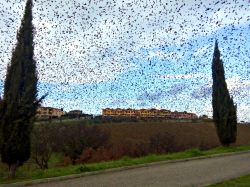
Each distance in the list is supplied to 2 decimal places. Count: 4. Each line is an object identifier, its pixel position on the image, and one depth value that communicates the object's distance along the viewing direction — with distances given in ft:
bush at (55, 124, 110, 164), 117.19
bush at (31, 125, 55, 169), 102.32
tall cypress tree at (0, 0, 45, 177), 48.19
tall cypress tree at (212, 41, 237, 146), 101.30
